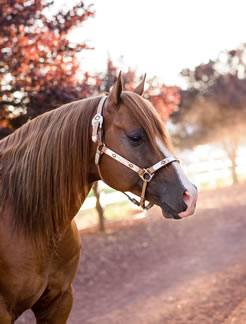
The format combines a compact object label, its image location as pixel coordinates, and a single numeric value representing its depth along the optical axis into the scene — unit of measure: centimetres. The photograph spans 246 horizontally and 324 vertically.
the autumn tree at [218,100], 1723
